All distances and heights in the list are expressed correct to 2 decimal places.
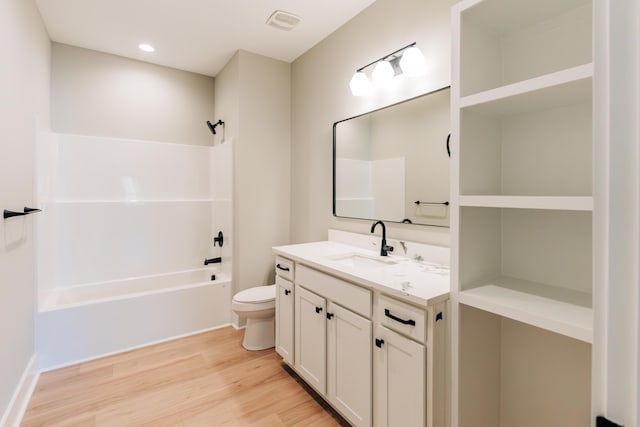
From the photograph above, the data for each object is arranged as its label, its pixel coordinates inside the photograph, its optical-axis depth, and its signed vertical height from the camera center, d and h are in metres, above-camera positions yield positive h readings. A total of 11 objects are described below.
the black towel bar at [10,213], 1.63 +0.00
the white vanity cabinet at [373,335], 1.28 -0.60
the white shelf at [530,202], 0.97 +0.03
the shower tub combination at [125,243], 2.56 -0.32
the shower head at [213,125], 3.45 +0.97
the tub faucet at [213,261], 3.46 -0.54
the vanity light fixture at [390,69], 1.88 +0.93
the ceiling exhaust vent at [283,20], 2.43 +1.53
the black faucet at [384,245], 2.06 -0.23
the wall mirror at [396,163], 1.84 +0.33
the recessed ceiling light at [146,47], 2.95 +1.57
